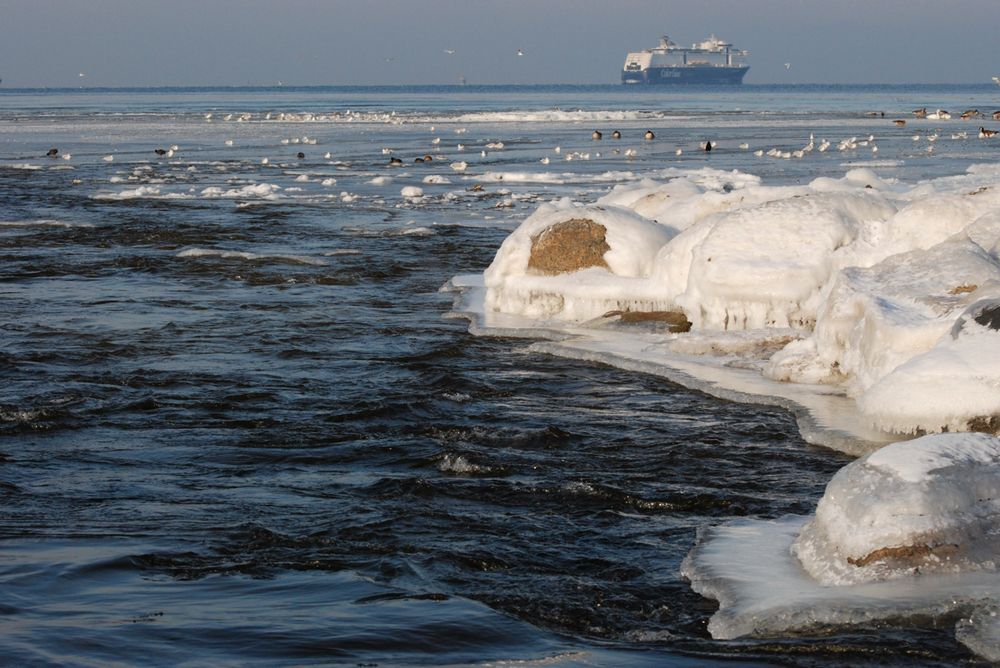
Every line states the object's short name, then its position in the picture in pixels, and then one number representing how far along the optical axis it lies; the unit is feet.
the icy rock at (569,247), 90.53
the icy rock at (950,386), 53.83
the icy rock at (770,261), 76.84
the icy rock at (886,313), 61.87
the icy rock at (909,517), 39.78
